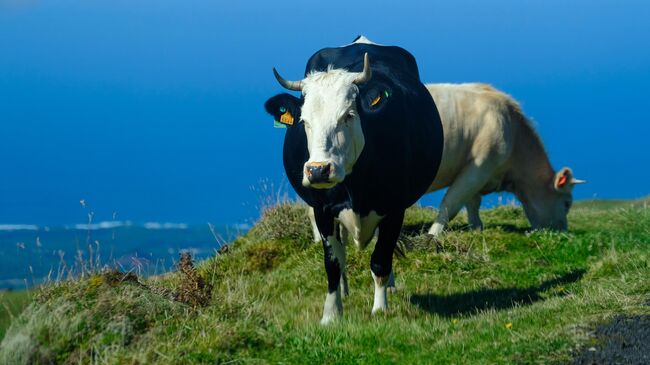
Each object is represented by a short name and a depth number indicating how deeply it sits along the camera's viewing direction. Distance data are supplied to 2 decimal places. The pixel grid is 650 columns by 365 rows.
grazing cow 30.70
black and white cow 17.14
